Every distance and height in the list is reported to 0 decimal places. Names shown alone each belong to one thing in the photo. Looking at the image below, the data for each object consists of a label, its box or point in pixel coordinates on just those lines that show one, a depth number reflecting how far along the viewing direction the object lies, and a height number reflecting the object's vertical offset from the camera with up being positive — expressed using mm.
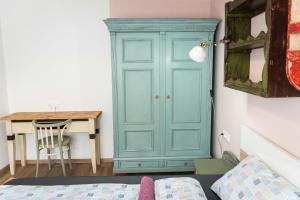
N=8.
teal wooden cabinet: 2971 -256
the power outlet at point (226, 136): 2643 -683
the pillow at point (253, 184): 1315 -648
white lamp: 2159 +168
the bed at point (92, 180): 1893 -818
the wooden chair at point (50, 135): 2998 -765
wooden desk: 3218 -658
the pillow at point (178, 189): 1500 -736
